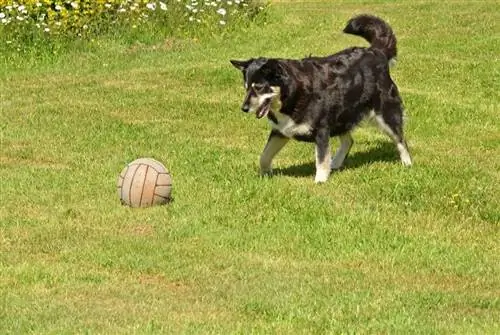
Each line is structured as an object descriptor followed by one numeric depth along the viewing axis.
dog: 10.91
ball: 10.32
